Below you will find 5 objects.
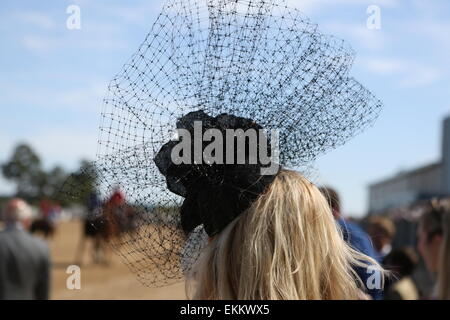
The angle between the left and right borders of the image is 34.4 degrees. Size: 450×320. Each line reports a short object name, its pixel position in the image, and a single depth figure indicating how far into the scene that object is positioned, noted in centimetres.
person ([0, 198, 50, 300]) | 587
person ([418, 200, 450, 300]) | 485
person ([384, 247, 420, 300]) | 550
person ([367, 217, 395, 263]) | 824
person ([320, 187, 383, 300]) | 453
